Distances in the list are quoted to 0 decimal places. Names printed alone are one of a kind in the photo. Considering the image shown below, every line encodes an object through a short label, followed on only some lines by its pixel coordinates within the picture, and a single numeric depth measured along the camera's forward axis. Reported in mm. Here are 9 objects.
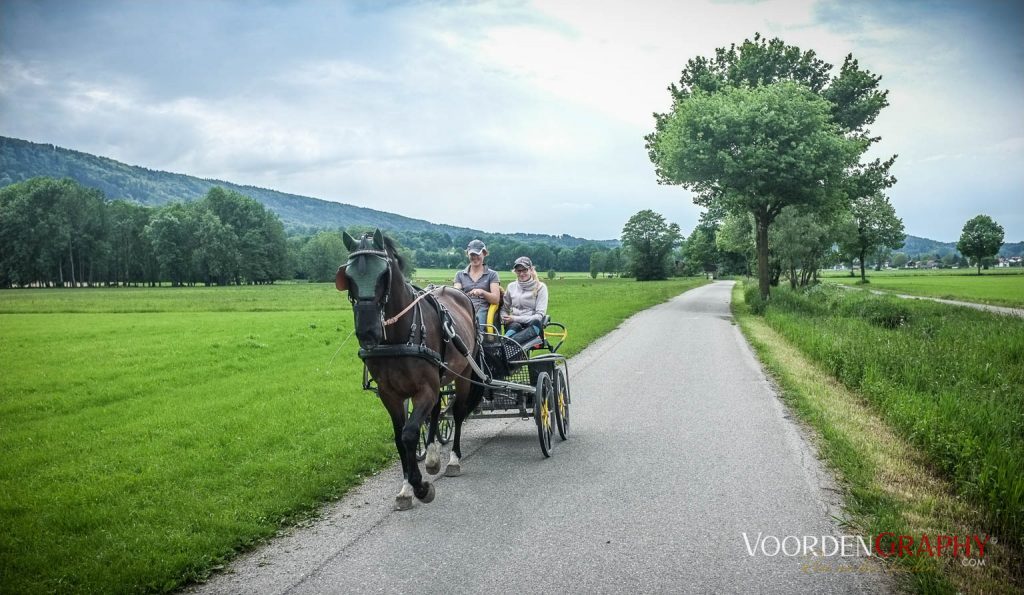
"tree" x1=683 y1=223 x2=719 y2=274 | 98062
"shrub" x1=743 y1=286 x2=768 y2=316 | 27250
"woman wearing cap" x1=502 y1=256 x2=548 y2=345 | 7910
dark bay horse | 4770
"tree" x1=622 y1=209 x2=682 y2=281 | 100562
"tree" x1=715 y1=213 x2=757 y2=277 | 40416
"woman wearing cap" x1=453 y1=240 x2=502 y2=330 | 7523
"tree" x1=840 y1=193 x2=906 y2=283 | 53875
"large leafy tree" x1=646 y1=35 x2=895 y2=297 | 25266
